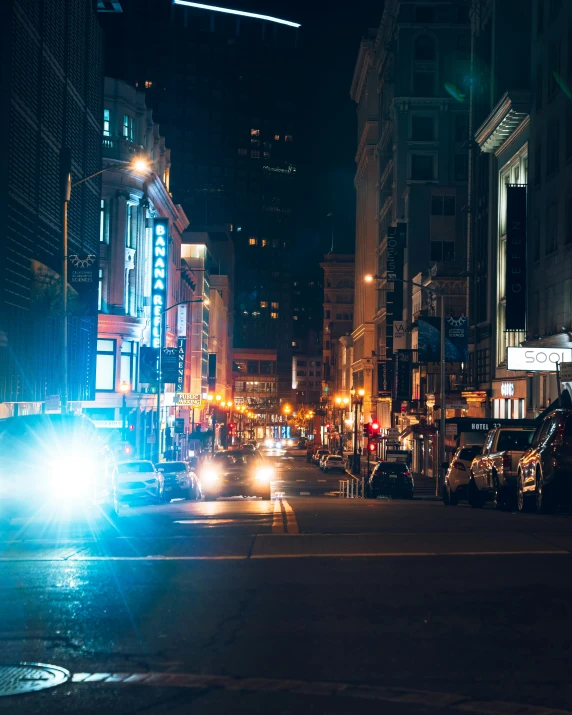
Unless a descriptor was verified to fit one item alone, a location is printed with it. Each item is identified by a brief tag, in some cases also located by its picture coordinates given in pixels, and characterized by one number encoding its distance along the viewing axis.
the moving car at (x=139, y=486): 34.50
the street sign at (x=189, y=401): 82.65
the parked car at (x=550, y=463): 19.73
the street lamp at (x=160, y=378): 66.94
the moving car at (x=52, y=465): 20.33
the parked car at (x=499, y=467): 24.41
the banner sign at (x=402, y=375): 81.88
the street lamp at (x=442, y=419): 47.91
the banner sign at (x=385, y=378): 92.19
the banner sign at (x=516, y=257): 53.19
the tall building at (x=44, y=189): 40.28
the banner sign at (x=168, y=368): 69.38
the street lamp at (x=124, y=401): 65.47
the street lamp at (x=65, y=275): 34.62
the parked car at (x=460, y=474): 29.86
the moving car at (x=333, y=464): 82.94
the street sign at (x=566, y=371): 36.47
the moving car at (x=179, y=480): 38.00
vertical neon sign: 79.12
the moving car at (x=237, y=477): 39.81
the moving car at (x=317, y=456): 92.75
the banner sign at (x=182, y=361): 88.75
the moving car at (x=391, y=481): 44.72
